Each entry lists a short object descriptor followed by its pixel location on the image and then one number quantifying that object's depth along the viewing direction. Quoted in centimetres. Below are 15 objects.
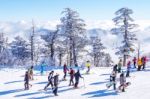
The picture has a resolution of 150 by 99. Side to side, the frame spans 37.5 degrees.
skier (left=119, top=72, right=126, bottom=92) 1988
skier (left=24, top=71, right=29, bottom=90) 2121
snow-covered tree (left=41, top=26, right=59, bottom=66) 4694
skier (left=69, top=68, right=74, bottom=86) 2180
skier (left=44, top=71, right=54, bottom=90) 2022
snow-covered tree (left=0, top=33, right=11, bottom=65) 5399
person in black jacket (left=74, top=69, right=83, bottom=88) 2128
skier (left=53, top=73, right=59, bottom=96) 1952
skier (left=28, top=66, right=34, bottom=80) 2353
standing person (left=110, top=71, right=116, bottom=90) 2037
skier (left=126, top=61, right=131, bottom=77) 2465
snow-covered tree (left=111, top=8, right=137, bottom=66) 4079
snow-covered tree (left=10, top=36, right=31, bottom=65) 5102
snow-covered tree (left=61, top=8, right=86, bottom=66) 4022
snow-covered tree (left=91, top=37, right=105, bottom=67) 5358
